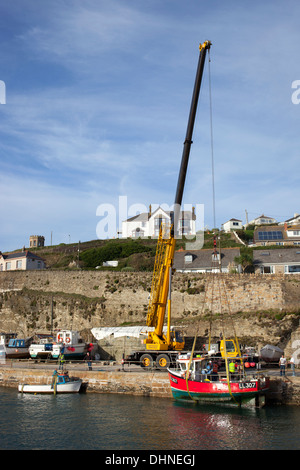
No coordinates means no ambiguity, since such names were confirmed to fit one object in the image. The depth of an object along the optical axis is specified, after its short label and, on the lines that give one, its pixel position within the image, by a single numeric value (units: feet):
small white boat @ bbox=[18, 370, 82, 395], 94.02
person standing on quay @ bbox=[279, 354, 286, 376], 88.45
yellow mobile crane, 101.94
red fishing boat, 79.36
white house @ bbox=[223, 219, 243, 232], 320.50
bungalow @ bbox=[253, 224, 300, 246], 245.04
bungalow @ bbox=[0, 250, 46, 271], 230.68
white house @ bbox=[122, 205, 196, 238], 283.59
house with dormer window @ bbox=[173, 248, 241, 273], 174.70
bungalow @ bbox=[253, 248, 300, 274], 172.14
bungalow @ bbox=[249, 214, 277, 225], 355.56
